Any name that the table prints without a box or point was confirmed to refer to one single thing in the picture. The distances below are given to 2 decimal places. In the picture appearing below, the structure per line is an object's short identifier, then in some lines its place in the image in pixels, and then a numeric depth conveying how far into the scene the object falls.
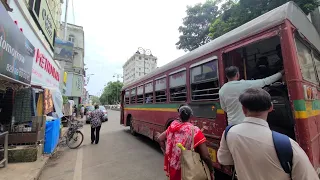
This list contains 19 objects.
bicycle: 7.31
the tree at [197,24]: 18.06
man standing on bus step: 2.58
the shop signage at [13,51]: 3.80
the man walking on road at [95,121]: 7.78
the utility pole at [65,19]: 14.84
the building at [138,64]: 80.93
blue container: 5.84
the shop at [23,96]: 4.17
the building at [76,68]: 26.77
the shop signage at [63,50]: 12.37
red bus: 2.53
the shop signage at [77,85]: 27.16
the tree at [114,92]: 66.25
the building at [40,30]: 6.63
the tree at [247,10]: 7.60
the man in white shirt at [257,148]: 1.12
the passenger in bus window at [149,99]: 6.90
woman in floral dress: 2.24
